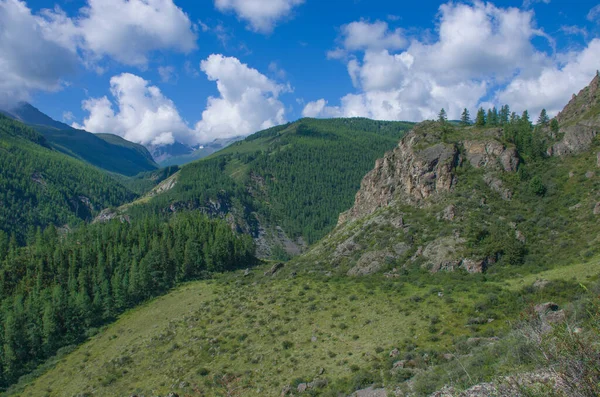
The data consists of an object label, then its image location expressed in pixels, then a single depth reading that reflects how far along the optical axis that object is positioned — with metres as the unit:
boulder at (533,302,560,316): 38.35
